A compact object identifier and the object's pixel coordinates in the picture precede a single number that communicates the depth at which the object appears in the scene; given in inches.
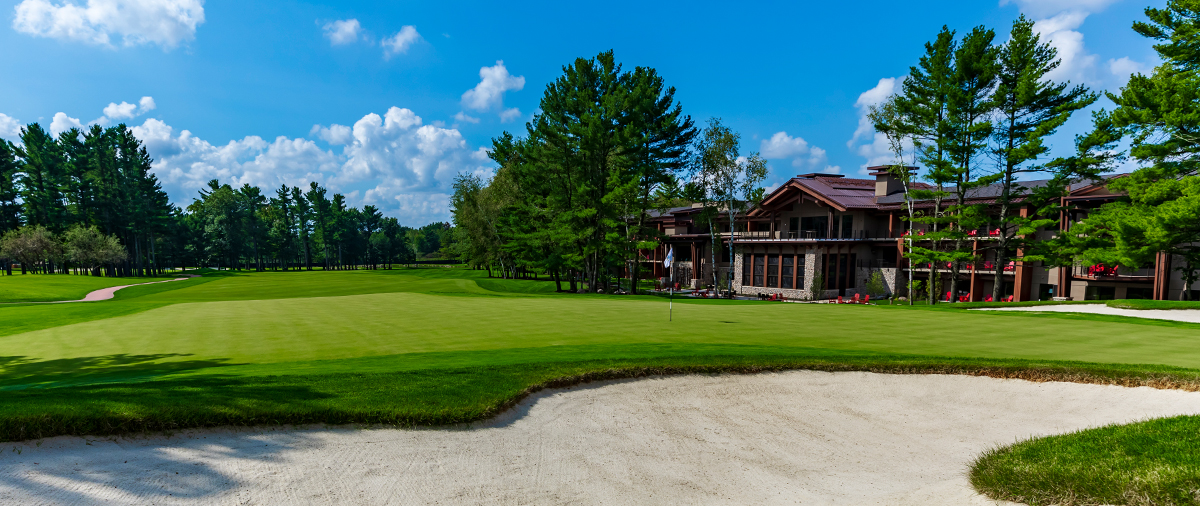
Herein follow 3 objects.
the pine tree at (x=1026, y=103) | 1279.5
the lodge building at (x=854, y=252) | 1456.7
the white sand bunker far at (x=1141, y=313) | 826.2
